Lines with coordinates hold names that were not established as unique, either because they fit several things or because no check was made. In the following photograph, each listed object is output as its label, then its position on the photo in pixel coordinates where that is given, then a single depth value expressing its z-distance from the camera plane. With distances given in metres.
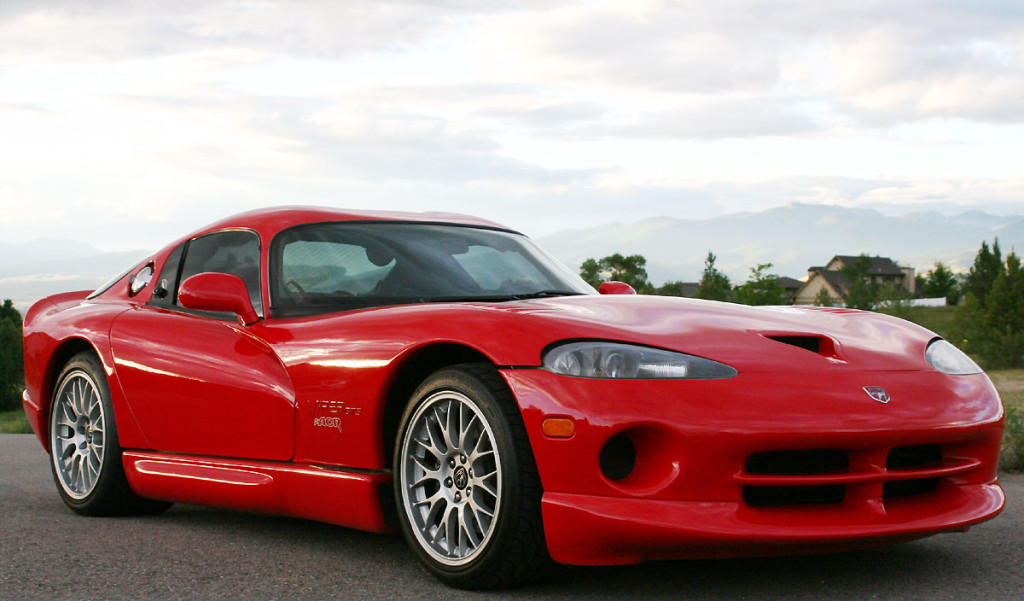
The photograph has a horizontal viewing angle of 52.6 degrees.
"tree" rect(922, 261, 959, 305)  125.12
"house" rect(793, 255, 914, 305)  139.00
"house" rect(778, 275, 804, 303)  150.84
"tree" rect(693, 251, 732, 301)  85.81
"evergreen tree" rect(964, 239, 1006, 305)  86.12
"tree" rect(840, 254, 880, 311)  83.32
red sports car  2.92
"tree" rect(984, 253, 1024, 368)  59.48
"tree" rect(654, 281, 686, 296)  88.16
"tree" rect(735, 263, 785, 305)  82.12
